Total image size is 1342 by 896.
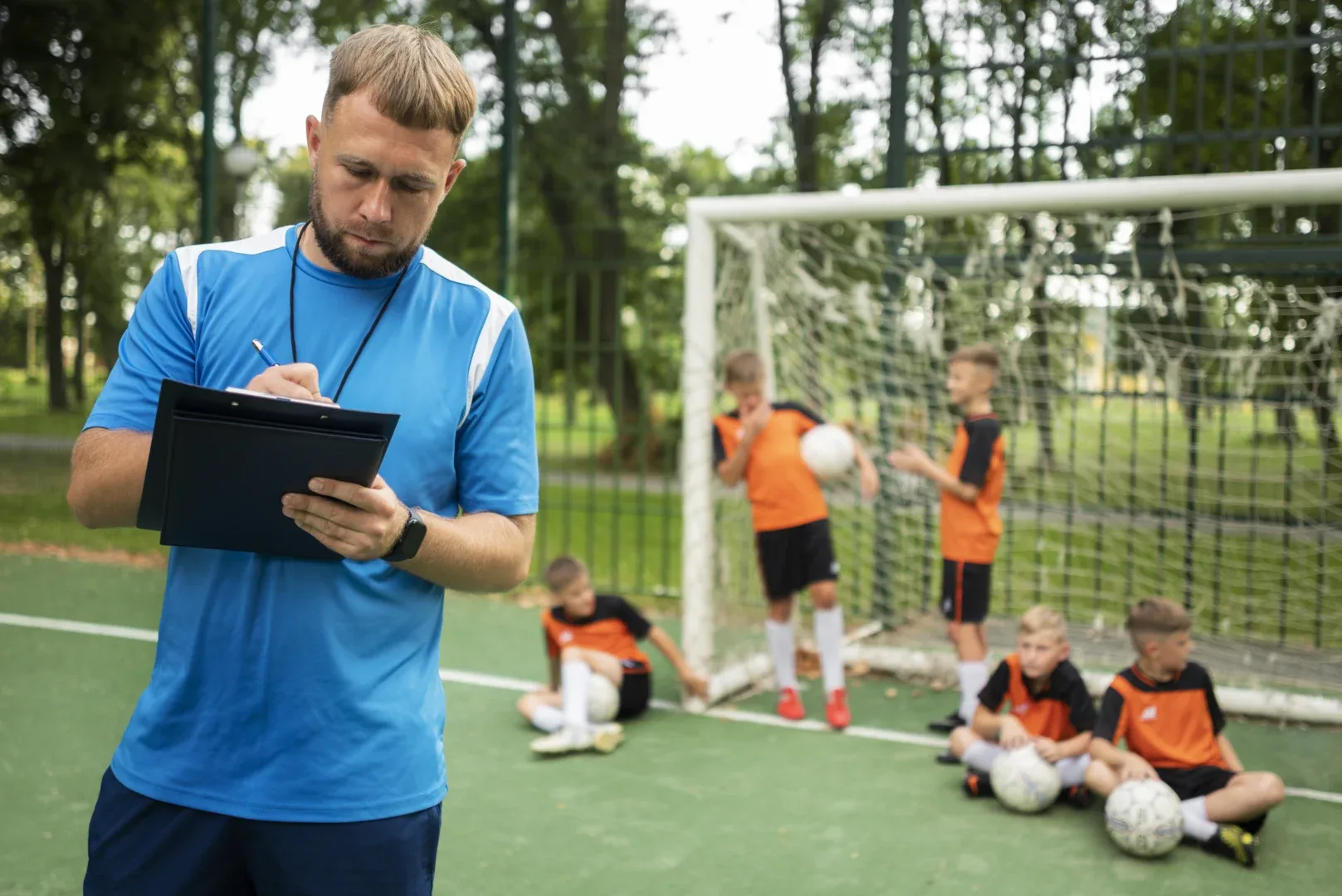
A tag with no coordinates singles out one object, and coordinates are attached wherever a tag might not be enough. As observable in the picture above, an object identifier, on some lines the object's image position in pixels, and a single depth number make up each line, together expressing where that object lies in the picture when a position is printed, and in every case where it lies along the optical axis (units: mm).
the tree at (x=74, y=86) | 14820
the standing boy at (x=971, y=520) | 5730
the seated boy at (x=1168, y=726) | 4309
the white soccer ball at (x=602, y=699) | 5484
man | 1604
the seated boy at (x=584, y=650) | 5426
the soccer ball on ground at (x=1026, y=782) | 4562
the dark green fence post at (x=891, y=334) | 7117
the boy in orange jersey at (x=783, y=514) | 5906
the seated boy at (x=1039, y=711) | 4680
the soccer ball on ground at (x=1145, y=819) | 4082
